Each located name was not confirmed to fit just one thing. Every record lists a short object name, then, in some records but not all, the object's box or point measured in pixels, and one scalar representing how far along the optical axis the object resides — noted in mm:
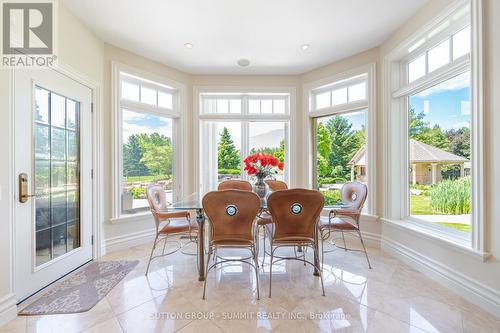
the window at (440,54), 2178
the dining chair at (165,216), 2471
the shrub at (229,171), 4246
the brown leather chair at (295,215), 2059
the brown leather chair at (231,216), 2033
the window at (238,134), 4199
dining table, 2324
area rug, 1882
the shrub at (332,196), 3838
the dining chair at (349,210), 2643
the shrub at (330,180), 3827
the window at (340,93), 3529
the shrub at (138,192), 3476
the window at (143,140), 3352
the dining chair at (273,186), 3252
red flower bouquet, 2750
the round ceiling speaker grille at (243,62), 3590
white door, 1958
